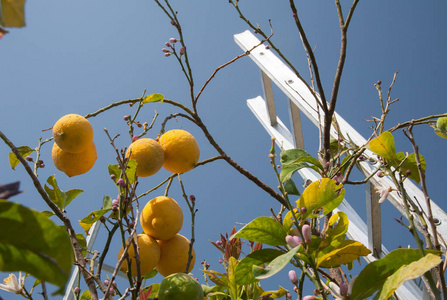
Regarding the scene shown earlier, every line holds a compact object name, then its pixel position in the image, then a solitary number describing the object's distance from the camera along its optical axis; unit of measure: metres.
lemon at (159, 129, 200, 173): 0.59
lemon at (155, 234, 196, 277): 0.56
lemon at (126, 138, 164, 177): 0.52
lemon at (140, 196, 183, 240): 0.54
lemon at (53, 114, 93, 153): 0.54
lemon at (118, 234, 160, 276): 0.50
